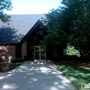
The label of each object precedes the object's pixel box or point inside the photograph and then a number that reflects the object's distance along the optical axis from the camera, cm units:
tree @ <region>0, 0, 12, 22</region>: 1261
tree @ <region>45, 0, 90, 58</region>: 1041
